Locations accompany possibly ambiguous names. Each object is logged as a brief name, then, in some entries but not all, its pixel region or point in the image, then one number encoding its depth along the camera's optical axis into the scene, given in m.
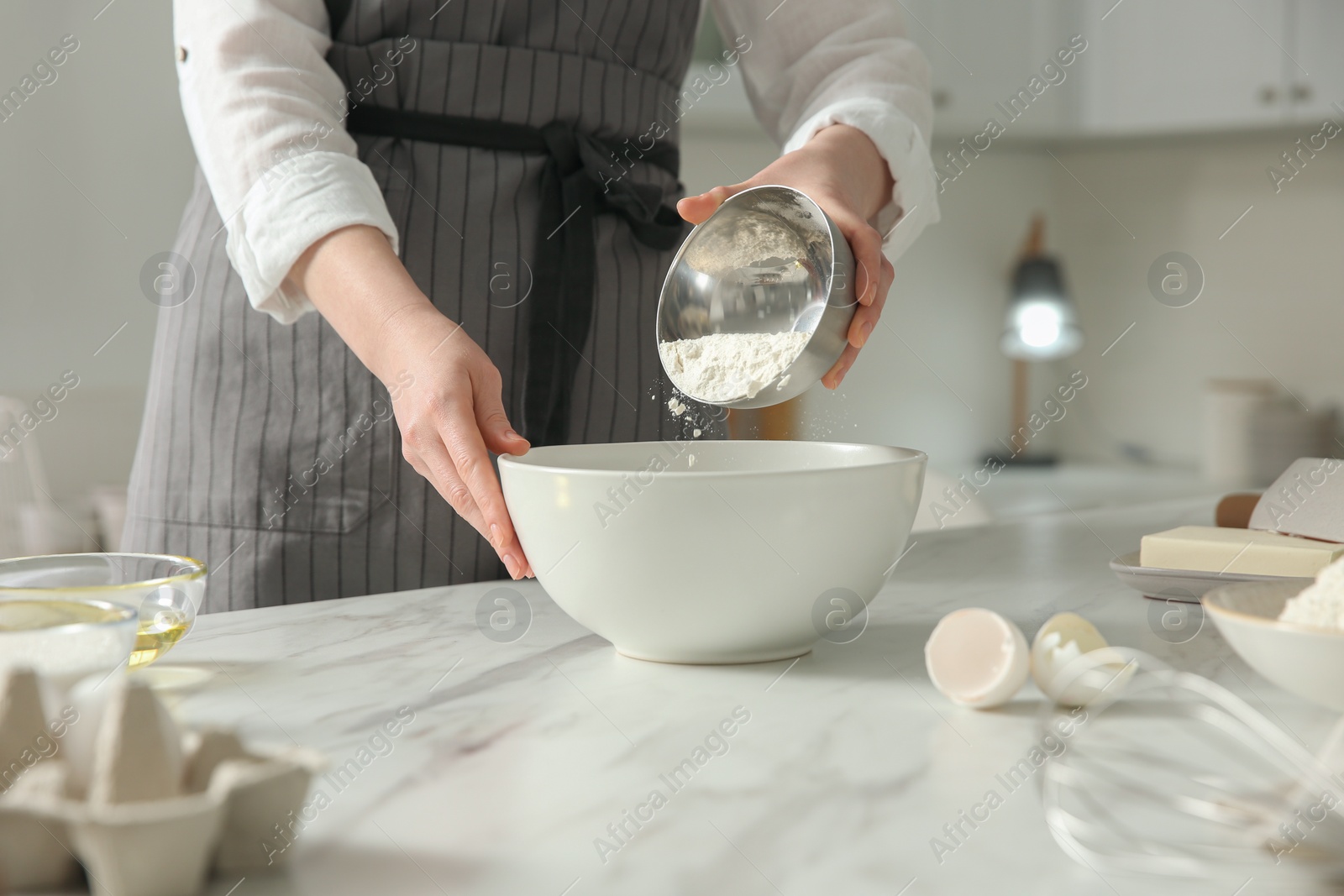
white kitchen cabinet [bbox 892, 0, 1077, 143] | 2.80
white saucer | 0.63
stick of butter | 0.63
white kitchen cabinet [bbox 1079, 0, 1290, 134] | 2.68
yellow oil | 0.54
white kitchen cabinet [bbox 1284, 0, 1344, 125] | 2.65
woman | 0.88
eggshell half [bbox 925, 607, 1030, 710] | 0.48
